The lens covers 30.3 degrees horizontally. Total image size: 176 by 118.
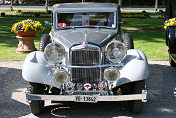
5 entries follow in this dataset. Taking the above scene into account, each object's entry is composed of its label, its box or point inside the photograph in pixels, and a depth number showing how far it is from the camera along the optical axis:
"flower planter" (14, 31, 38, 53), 11.11
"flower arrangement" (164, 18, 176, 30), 9.49
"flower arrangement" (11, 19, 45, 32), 10.82
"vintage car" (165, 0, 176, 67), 8.63
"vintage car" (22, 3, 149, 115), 5.29
